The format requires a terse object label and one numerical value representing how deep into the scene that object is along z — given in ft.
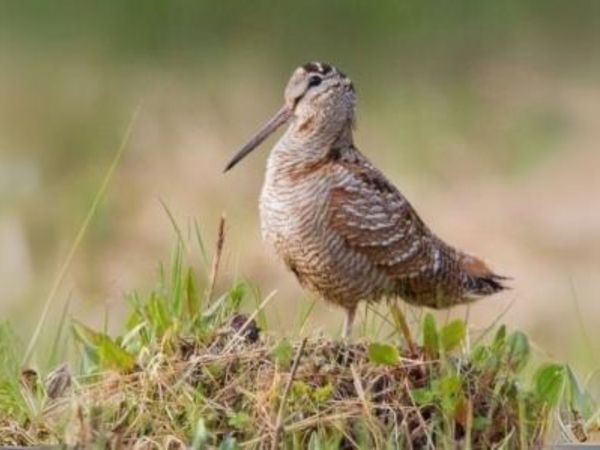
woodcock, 43.78
